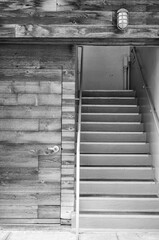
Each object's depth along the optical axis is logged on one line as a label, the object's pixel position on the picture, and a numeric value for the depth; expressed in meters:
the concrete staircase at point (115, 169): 3.95
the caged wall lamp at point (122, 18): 3.68
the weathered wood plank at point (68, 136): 4.02
